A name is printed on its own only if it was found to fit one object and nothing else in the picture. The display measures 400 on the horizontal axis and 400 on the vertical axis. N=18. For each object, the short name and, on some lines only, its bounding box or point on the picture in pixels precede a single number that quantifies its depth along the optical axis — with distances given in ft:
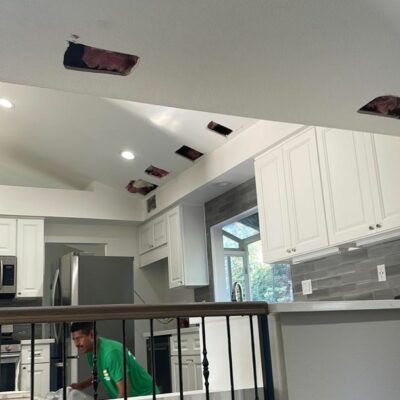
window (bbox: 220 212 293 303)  18.48
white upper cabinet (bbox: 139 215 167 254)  20.98
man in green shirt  9.82
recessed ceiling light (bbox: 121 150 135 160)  19.05
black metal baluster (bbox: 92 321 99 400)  6.33
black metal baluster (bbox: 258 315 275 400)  7.83
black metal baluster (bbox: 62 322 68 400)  6.18
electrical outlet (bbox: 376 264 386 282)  11.65
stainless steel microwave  19.54
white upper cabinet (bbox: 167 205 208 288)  19.35
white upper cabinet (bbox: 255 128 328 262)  12.85
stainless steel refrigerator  19.16
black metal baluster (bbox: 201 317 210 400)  7.09
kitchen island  7.82
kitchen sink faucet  12.86
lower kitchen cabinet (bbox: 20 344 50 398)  18.39
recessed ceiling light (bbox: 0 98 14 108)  17.11
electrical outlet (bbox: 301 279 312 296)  14.21
